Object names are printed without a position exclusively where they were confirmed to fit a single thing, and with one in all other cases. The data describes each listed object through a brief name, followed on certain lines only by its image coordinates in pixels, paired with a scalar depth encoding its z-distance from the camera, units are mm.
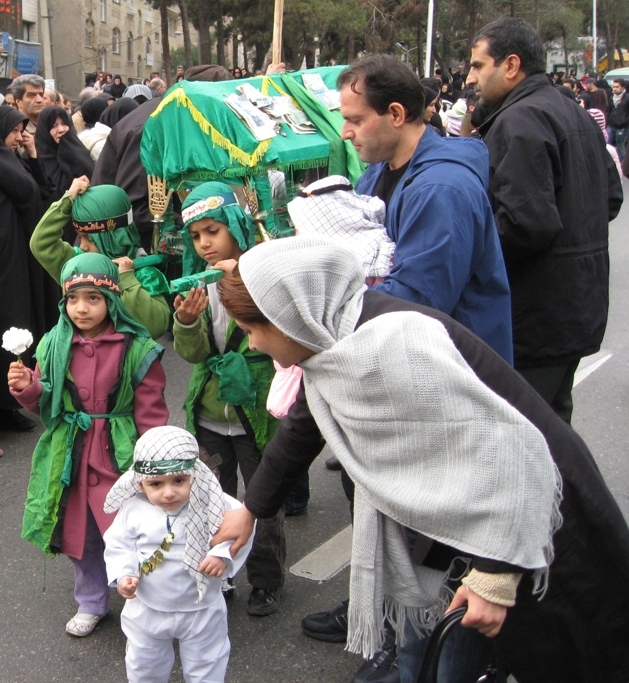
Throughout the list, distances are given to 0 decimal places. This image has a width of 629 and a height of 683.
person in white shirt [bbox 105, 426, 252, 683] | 2674
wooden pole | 6790
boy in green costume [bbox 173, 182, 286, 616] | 3357
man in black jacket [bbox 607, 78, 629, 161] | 20547
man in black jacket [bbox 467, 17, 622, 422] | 3285
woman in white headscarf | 1816
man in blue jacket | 2582
